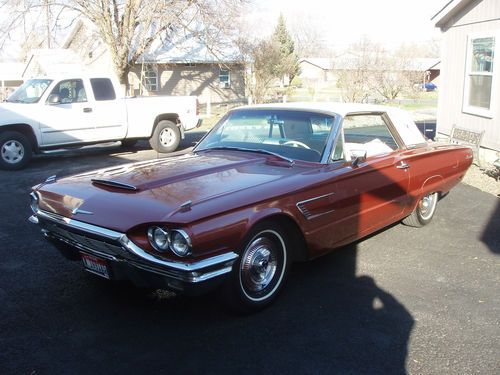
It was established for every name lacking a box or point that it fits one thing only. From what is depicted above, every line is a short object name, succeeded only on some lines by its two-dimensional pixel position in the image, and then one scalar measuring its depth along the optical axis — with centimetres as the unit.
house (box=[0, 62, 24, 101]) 4530
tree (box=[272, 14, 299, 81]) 4550
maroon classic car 349
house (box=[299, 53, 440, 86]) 2634
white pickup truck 1060
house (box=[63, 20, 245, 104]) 2902
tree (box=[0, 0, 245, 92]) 1920
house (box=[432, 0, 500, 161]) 1026
